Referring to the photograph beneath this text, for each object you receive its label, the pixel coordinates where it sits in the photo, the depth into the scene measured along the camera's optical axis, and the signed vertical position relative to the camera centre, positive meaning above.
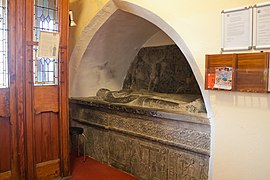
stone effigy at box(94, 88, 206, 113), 2.47 -0.17
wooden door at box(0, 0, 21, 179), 2.34 -0.02
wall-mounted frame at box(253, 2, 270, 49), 1.67 +0.41
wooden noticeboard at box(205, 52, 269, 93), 1.69 +0.12
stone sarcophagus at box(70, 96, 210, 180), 2.29 -0.58
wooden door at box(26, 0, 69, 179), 2.50 -0.12
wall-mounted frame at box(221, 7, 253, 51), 1.76 +0.42
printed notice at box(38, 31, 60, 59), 2.53 +0.41
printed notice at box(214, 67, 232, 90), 1.86 +0.06
